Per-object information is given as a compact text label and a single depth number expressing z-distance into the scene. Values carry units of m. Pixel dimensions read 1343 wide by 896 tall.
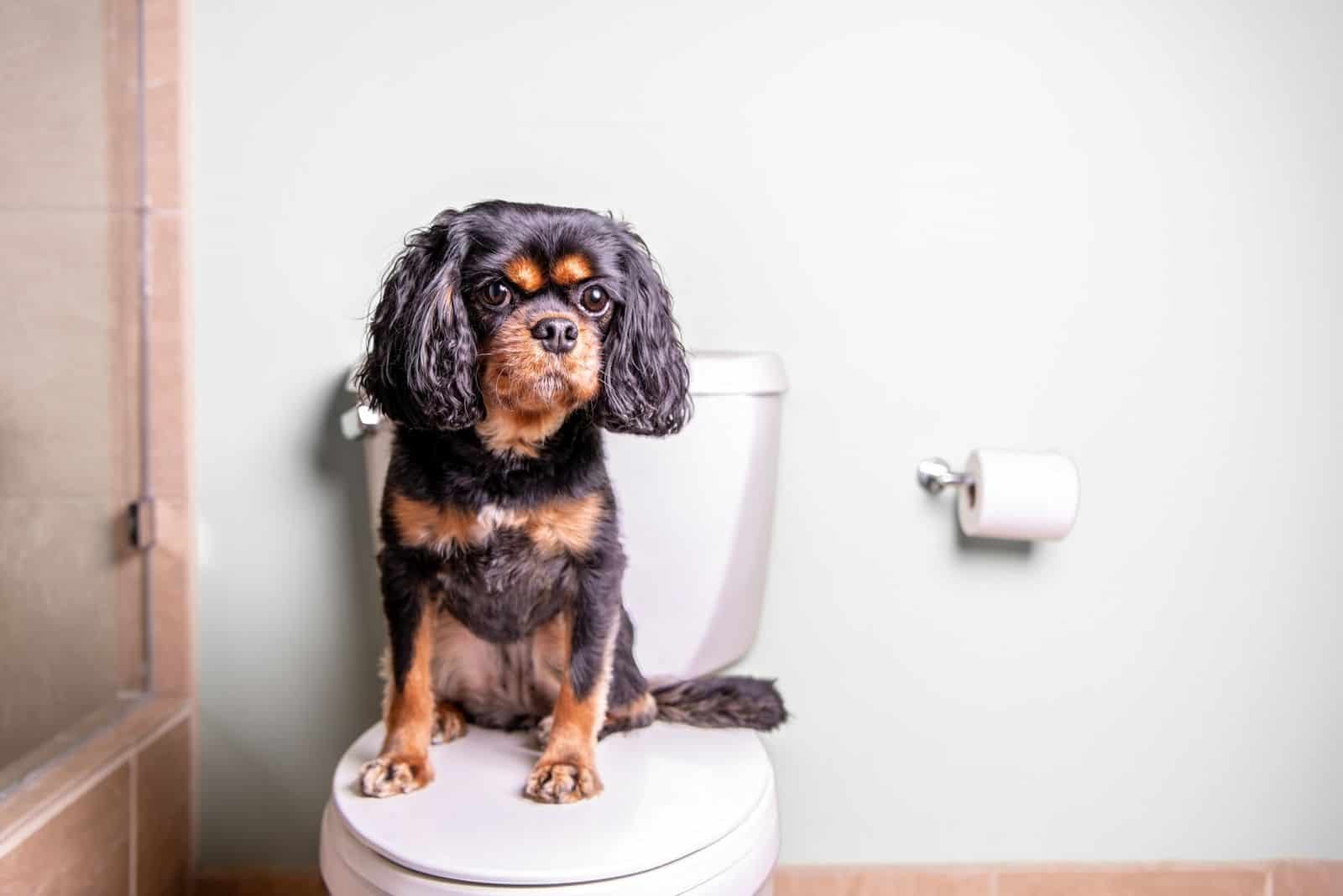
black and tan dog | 0.94
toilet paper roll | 1.29
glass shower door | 1.12
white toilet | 0.83
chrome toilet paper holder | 1.39
